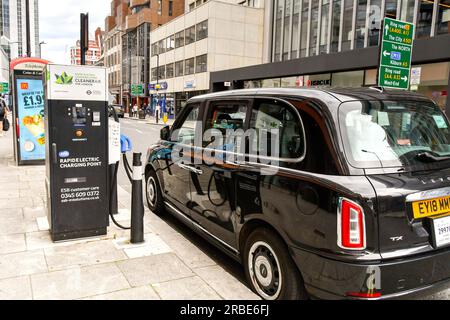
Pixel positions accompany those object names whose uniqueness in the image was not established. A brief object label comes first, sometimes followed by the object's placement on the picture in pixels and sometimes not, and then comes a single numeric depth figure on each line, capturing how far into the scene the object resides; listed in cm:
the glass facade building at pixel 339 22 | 2117
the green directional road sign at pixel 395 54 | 675
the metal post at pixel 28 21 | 1371
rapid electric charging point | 422
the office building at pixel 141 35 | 6050
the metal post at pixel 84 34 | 566
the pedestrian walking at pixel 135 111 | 5291
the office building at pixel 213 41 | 4012
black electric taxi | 246
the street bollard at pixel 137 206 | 423
